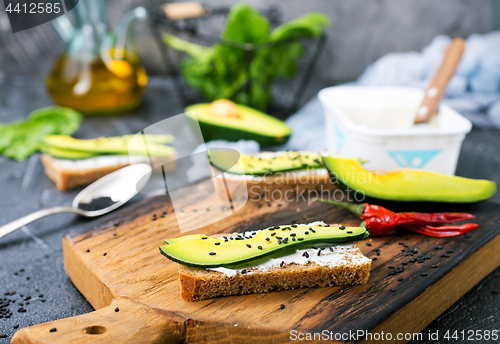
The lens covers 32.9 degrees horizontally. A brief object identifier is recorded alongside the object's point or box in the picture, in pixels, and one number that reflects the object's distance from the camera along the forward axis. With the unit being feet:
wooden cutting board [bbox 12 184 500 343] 1.42
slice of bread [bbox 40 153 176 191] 1.92
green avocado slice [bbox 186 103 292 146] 2.12
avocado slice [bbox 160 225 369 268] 1.47
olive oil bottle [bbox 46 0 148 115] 2.23
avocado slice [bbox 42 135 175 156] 1.97
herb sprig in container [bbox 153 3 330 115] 2.26
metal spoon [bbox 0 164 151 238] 1.77
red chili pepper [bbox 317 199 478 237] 1.63
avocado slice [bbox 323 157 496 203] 1.69
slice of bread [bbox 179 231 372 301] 1.47
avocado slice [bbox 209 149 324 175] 1.77
